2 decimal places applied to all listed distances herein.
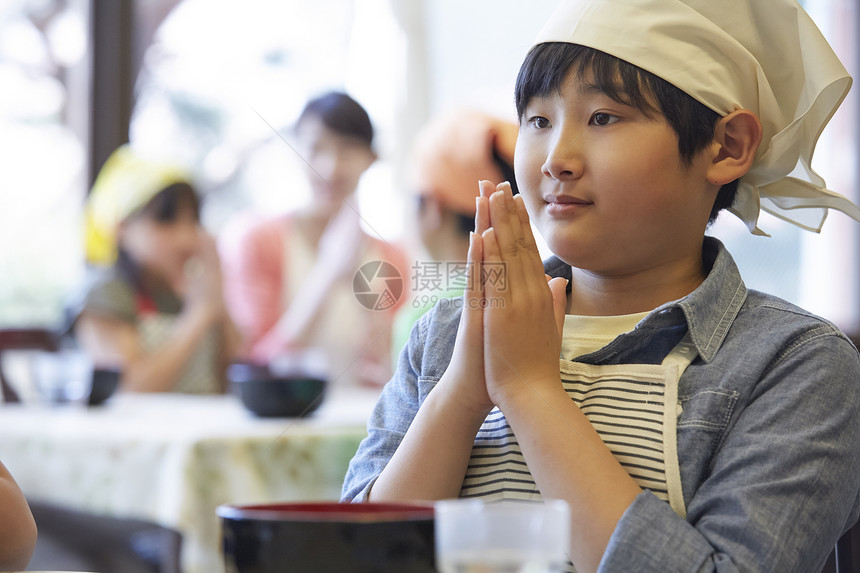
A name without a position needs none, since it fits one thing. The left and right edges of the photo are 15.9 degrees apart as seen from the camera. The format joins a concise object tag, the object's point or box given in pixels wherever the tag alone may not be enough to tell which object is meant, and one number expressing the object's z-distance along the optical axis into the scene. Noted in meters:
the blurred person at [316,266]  4.57
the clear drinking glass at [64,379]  3.91
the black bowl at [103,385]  3.88
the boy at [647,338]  2.34
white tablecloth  3.06
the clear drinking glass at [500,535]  1.98
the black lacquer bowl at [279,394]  3.36
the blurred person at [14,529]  2.31
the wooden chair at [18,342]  4.26
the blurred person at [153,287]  4.91
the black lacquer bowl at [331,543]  2.07
